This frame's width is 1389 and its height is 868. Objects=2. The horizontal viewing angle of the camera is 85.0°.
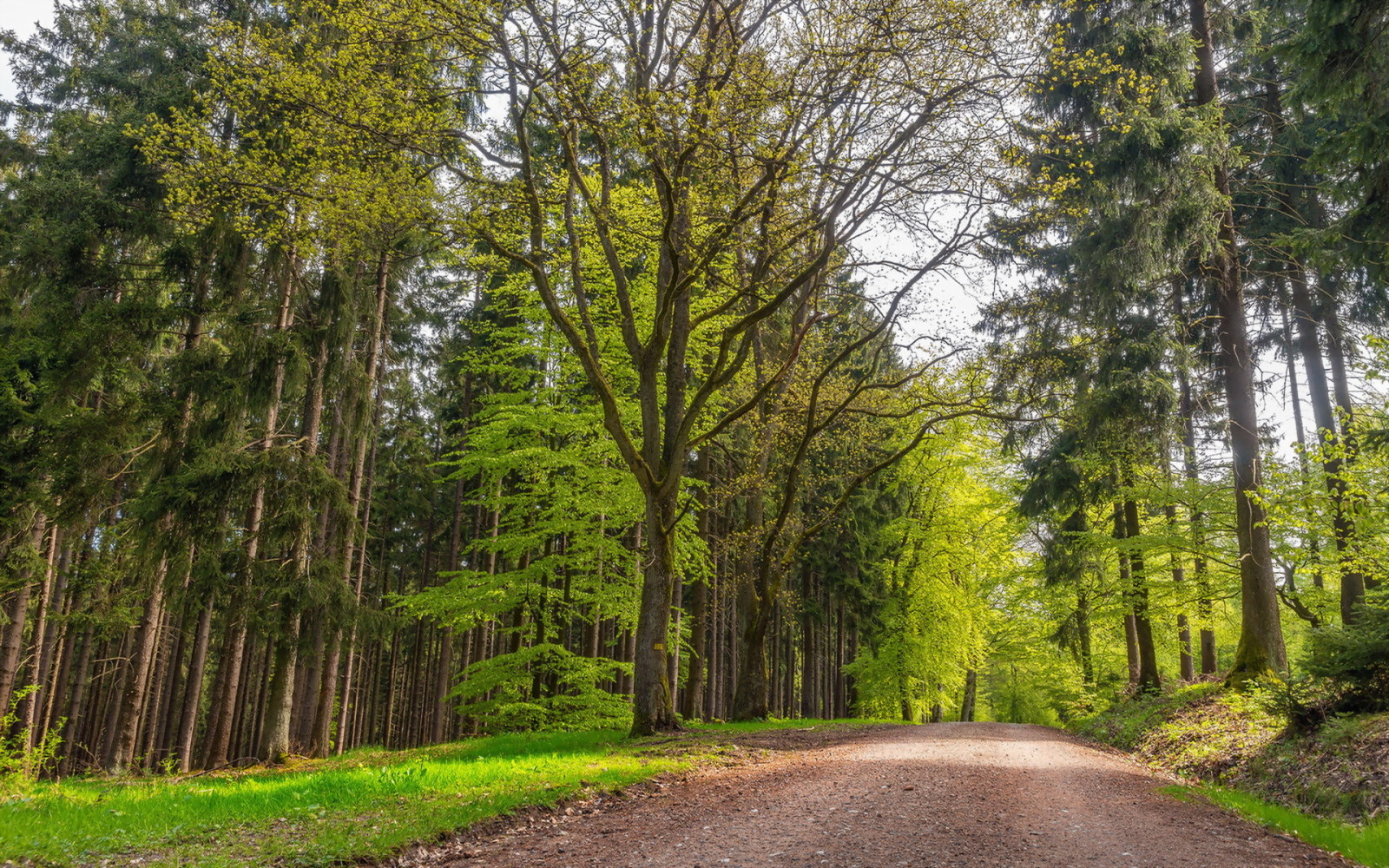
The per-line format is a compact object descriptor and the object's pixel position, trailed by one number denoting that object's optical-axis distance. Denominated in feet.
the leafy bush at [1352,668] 26.55
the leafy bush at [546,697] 48.29
